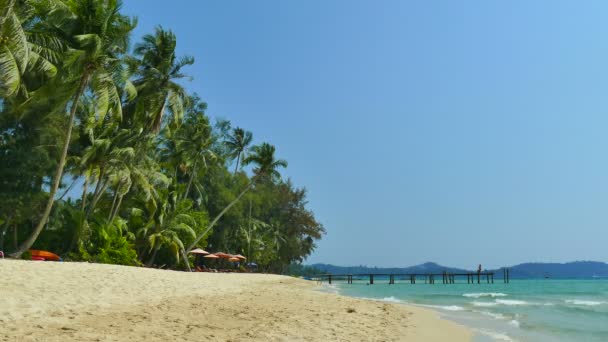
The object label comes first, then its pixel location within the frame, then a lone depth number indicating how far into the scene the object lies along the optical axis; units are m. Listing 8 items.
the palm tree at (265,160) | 39.84
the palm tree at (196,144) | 35.62
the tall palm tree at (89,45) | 17.92
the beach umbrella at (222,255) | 40.41
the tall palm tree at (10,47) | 11.60
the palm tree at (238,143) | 42.78
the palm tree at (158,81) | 27.33
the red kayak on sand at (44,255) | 21.17
